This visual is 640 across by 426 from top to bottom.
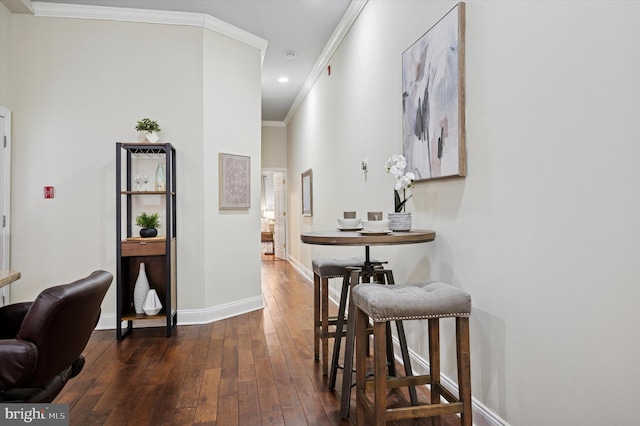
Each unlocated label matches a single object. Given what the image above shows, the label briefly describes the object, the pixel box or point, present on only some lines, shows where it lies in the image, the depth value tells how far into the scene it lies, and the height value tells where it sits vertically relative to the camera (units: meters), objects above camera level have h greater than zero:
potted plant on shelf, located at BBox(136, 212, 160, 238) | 3.66 -0.07
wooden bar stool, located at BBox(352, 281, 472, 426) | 1.65 -0.43
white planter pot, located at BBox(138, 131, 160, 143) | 3.71 +0.75
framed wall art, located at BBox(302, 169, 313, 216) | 6.19 +0.39
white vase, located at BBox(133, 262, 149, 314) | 3.64 -0.69
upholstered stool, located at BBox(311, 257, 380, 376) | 2.68 -0.47
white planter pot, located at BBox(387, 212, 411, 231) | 2.32 -0.04
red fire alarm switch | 3.74 +0.24
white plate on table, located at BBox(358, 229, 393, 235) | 2.12 -0.09
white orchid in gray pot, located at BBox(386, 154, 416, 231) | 2.33 +0.18
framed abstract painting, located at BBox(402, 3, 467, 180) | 2.07 +0.67
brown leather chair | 1.45 -0.49
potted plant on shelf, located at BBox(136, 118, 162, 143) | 3.70 +0.81
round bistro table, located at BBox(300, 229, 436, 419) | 1.93 -0.13
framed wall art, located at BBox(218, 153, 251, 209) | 4.17 +0.38
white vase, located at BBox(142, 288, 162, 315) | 3.59 -0.79
